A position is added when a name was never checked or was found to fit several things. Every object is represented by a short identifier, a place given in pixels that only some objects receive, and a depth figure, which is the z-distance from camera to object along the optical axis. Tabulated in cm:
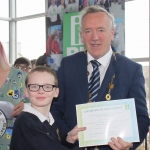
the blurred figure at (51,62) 764
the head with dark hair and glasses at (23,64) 614
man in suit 245
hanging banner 710
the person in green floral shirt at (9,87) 310
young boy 223
